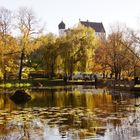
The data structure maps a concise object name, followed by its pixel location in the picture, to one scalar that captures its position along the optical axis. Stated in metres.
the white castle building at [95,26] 157.62
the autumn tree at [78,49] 64.94
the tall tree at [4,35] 54.53
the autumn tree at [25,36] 61.97
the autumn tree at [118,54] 58.75
